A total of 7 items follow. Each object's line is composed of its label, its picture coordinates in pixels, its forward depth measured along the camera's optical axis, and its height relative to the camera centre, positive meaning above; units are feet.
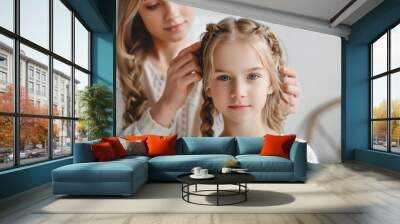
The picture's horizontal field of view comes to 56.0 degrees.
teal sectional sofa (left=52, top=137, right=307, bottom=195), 15.75 -2.49
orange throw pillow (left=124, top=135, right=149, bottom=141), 22.61 -1.47
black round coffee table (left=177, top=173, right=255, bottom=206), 14.43 -2.61
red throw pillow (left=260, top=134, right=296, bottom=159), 20.62 -1.79
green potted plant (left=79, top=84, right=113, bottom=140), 25.25 +0.33
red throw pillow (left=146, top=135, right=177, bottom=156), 21.65 -1.83
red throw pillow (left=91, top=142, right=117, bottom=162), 18.31 -1.87
